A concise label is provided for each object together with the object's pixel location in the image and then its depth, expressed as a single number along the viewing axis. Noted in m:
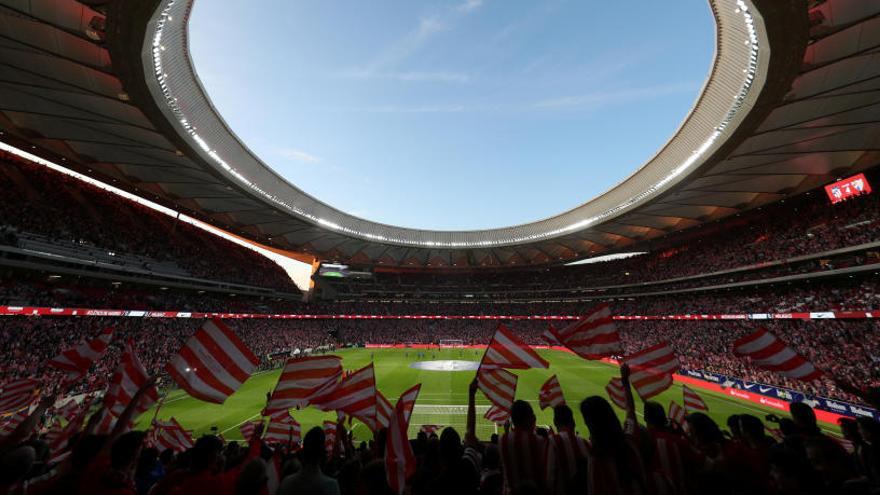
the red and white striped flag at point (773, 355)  8.74
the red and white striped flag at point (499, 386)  9.24
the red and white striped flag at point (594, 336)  8.74
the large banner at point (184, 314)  23.76
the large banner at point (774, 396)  17.59
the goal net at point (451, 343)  63.12
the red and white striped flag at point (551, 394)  10.75
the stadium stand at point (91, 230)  25.97
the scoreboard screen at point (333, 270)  64.50
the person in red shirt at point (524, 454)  4.43
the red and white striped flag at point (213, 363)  5.75
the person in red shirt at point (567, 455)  4.28
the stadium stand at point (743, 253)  27.06
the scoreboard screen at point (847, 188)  25.44
